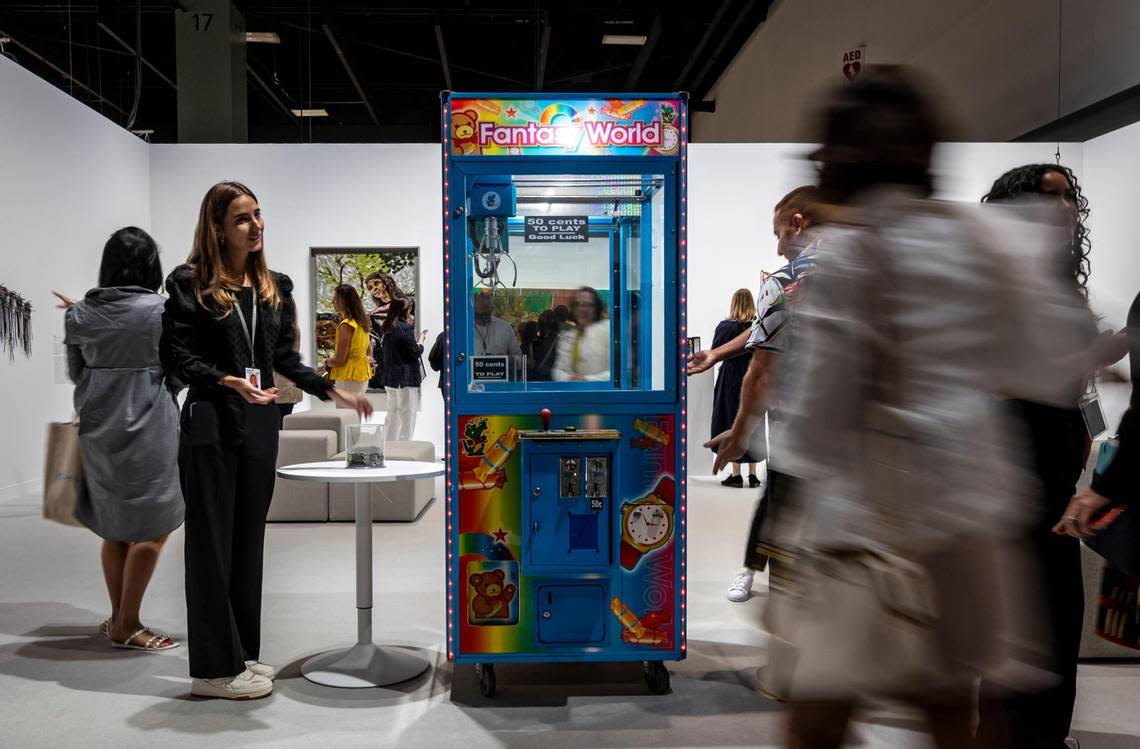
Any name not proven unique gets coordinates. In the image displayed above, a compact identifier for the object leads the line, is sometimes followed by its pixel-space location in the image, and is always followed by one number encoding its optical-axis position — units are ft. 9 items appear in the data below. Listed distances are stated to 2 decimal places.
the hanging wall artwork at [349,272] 31.27
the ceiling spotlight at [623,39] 37.24
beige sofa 20.57
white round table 10.82
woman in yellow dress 25.02
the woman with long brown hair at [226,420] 9.93
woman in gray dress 12.00
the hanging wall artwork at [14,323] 22.47
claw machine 10.18
